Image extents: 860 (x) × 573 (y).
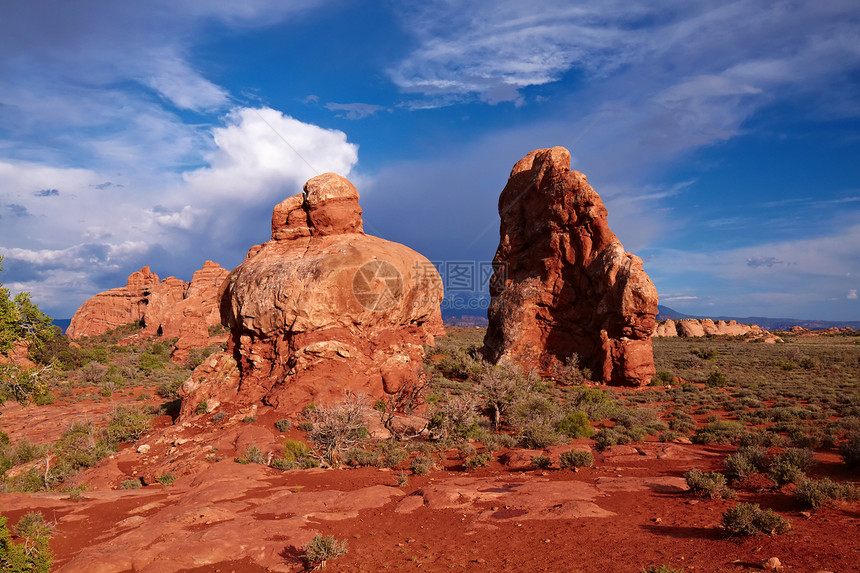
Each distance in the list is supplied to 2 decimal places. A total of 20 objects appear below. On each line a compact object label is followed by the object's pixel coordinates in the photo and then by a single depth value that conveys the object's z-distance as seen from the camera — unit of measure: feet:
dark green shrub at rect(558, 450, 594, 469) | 37.37
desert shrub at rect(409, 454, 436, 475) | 37.50
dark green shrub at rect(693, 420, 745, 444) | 45.34
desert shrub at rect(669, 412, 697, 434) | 52.92
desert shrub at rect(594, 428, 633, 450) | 45.52
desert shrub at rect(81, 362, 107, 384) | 104.58
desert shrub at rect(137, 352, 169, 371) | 124.36
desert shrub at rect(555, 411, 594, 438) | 51.37
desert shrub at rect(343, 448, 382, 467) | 41.22
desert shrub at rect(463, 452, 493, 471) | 39.22
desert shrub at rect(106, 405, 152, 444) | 54.65
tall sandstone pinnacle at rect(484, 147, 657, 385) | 84.79
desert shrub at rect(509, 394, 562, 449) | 46.85
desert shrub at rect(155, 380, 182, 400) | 87.69
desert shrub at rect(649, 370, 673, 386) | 85.33
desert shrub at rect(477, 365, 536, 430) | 57.06
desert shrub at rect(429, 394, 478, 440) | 49.11
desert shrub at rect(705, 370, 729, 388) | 85.76
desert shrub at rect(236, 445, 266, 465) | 41.56
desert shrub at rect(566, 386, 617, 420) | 62.94
